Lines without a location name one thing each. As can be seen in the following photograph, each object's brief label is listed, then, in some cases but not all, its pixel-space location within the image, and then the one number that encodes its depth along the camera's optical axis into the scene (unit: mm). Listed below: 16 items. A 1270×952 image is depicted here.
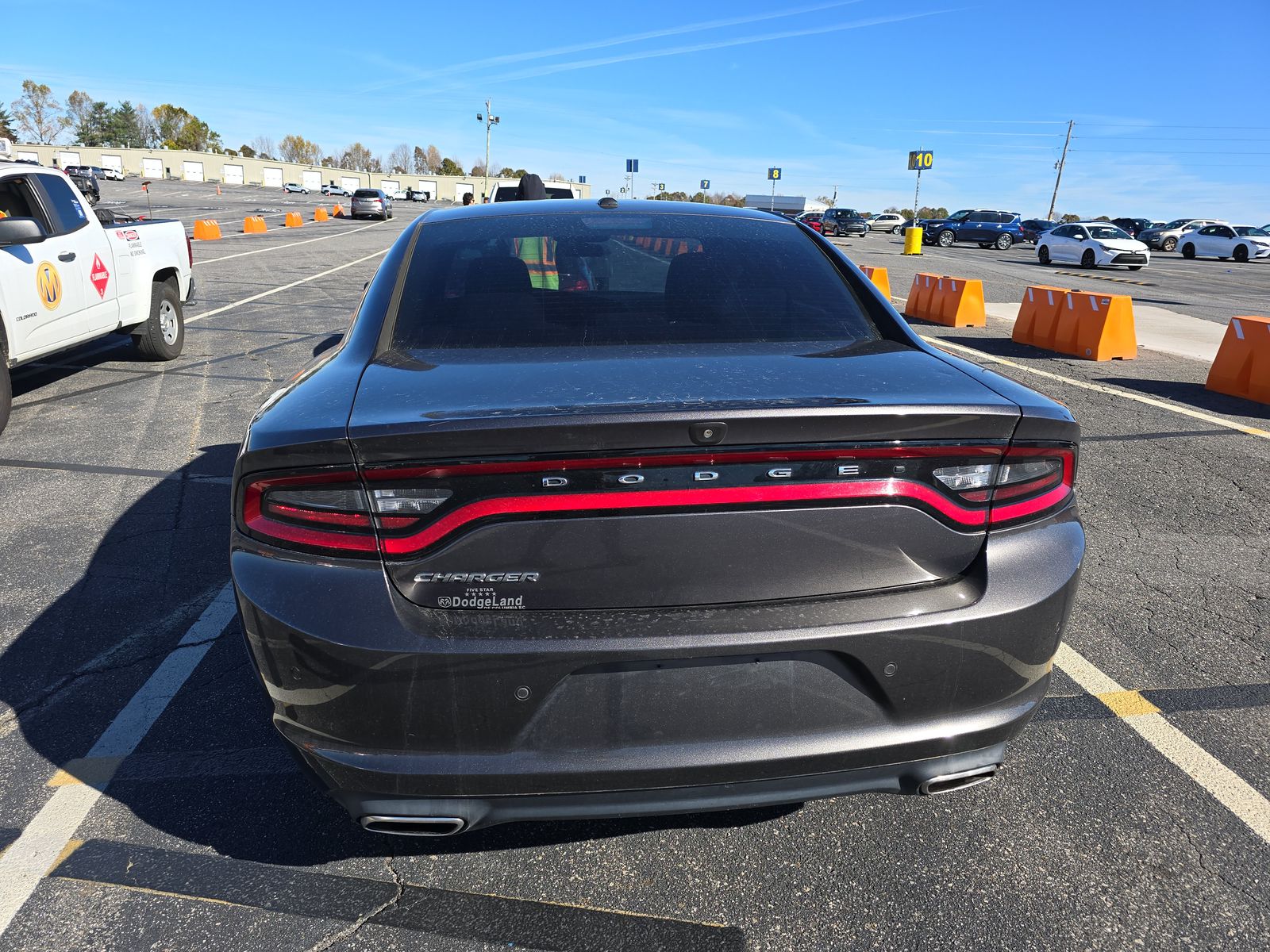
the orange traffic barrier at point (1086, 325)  11016
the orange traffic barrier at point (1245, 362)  8680
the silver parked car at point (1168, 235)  45500
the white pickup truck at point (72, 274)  6688
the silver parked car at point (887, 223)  62562
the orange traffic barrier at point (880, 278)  15141
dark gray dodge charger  1935
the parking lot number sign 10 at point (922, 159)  53062
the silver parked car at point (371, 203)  49250
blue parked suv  44156
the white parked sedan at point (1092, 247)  30172
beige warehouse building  116000
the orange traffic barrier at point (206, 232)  28469
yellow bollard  35438
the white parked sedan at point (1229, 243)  40000
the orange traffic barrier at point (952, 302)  13961
